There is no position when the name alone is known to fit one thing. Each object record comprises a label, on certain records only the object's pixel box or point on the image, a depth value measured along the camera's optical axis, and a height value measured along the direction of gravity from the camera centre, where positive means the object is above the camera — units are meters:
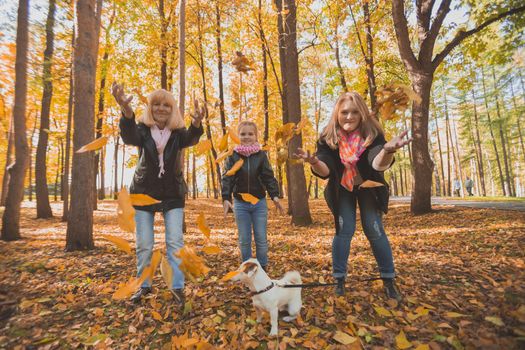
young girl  3.32 +0.09
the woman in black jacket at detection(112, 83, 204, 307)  2.64 +0.26
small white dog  2.09 -0.84
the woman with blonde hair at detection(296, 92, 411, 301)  2.47 +0.11
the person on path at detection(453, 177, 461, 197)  23.23 -0.02
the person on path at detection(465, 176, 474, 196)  22.50 +0.03
